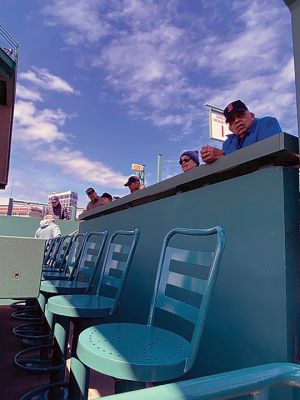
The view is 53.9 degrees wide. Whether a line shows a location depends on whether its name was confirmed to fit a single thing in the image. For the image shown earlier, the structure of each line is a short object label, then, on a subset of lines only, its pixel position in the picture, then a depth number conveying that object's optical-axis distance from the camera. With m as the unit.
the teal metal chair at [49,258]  3.89
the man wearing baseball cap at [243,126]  1.78
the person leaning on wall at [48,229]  5.48
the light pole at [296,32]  1.03
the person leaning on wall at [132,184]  4.19
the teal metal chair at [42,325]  2.84
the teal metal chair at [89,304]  1.40
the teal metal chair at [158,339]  0.80
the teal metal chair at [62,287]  1.99
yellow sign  10.51
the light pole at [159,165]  9.41
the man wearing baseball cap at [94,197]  5.33
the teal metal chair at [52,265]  3.42
